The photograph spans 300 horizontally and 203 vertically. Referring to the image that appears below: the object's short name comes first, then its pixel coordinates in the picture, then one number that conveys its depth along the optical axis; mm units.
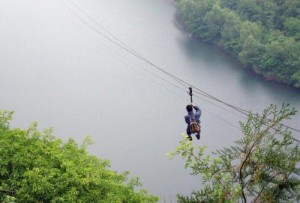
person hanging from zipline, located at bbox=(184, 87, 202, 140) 17198
